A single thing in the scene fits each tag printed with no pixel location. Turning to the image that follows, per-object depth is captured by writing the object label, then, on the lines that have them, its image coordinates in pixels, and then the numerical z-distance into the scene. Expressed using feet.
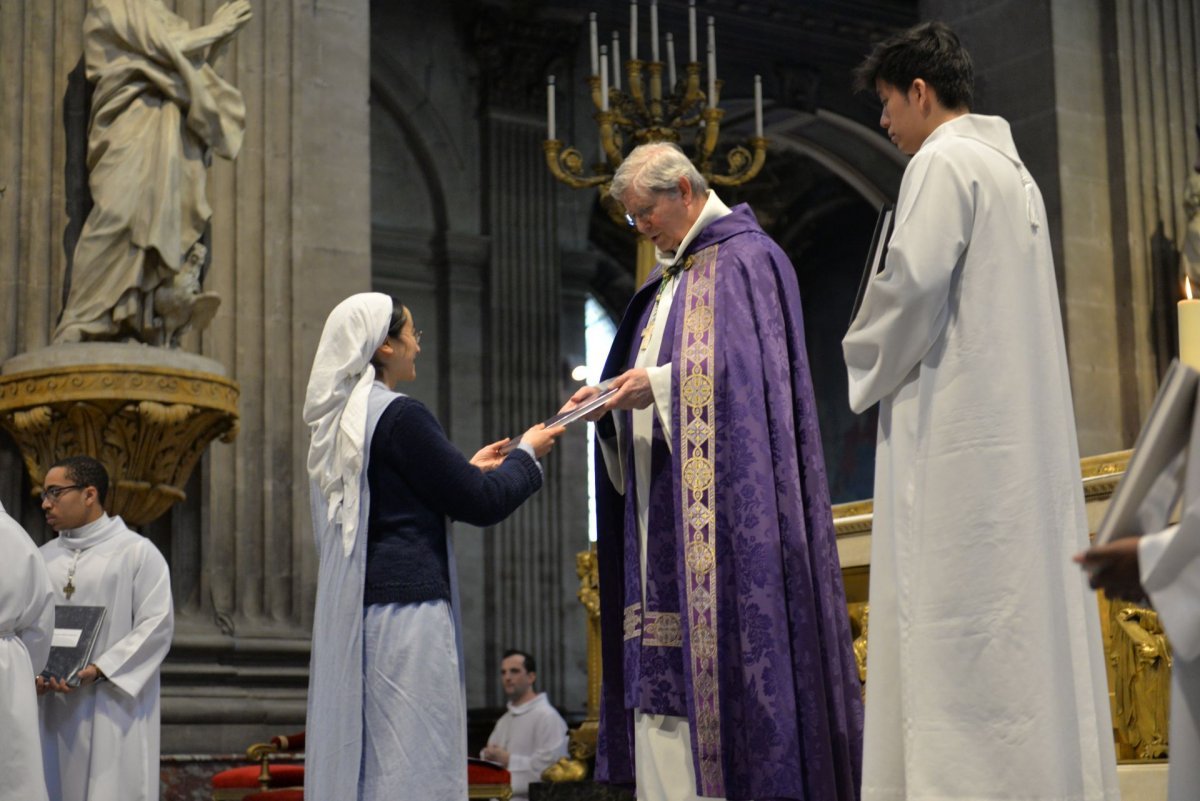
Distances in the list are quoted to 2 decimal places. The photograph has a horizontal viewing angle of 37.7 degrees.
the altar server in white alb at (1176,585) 7.32
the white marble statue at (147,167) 22.88
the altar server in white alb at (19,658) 16.63
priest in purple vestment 13.62
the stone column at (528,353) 47.47
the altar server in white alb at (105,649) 19.75
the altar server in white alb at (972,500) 11.16
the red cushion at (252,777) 21.93
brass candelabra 29.58
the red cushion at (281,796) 21.04
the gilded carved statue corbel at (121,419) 21.98
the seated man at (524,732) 33.06
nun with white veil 14.05
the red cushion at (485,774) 22.94
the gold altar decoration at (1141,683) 17.74
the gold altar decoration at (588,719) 26.16
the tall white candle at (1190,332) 9.46
